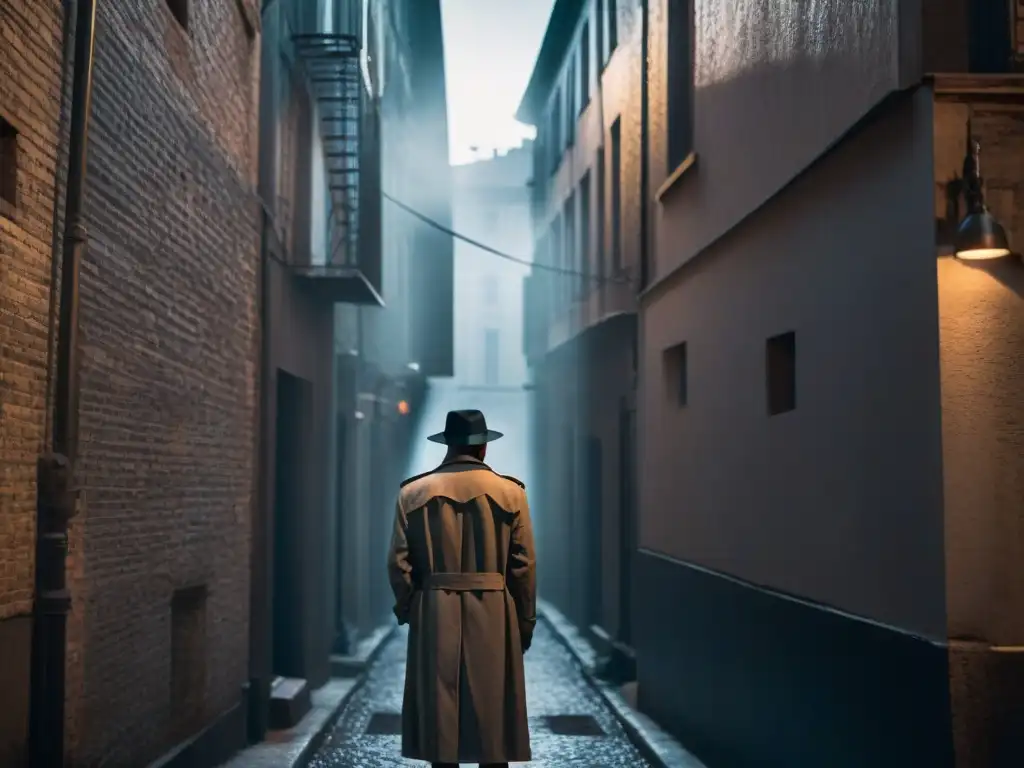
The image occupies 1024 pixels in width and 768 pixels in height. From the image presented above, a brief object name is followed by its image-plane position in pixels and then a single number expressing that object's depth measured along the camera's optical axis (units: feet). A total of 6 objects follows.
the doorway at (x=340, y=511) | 52.44
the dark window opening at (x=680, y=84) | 36.91
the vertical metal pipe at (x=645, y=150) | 40.47
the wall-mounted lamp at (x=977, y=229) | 17.56
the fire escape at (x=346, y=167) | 40.70
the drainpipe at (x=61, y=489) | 19.99
